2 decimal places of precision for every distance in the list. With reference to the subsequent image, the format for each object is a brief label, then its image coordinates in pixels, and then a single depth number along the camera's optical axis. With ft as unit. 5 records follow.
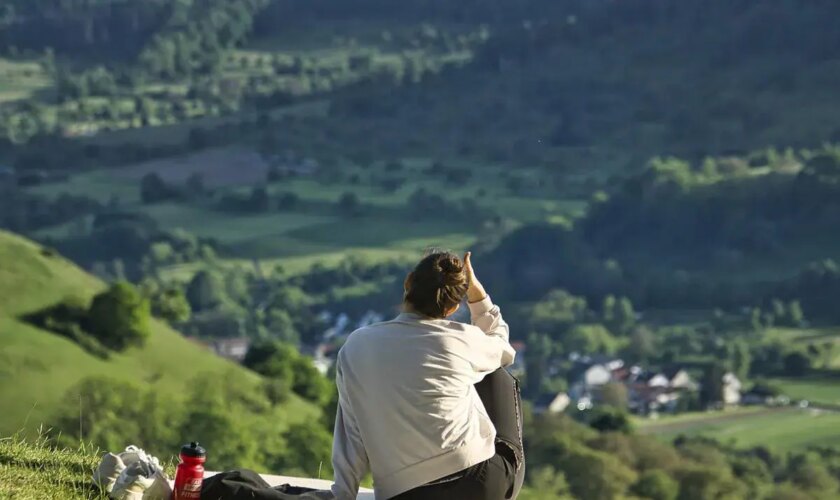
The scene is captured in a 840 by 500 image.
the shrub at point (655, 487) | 158.51
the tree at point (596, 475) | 155.02
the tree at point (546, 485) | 139.71
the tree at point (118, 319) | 163.73
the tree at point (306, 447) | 141.38
